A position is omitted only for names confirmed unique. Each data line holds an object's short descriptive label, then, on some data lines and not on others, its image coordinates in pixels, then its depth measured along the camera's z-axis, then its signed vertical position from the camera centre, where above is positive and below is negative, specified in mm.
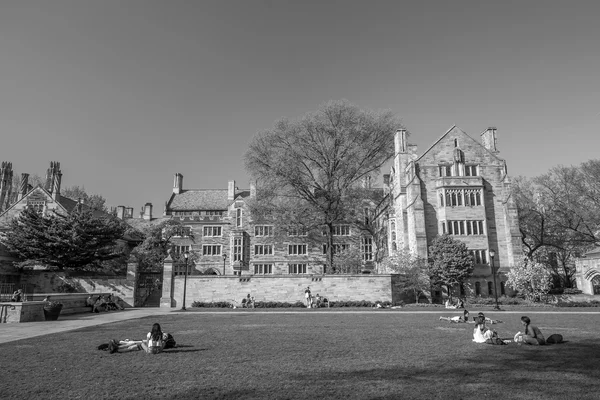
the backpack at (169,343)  11805 -1780
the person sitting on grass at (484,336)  12680 -1828
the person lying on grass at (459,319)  19297 -1935
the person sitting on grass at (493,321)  18416 -2014
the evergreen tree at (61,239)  34344 +3788
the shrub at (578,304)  29984 -2000
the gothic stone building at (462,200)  39312 +7787
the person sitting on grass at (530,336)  12328 -1824
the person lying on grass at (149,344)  11219 -1769
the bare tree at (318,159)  40625 +12188
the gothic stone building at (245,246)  54562 +4671
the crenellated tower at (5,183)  60688 +15205
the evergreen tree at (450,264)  36281 +1254
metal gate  34031 -641
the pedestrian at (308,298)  32188 -1446
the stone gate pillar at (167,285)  33062 -288
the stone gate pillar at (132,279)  32625 +232
